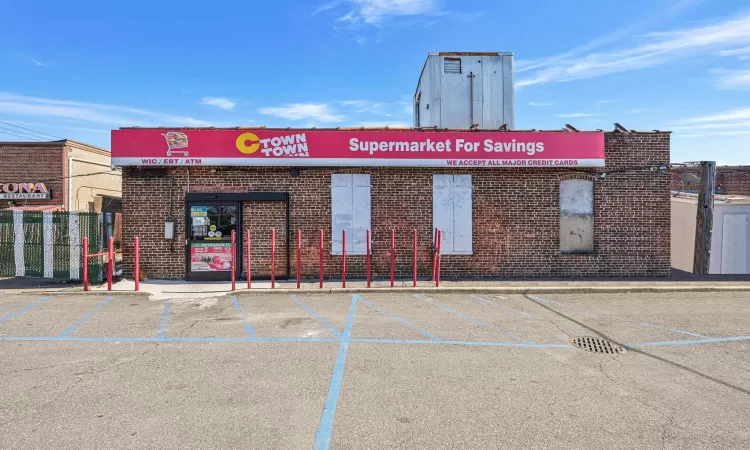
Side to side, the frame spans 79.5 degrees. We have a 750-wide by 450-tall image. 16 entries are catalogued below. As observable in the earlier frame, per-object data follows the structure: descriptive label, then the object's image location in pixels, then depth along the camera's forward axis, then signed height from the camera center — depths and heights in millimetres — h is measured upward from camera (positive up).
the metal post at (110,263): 9988 -989
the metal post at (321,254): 10090 -796
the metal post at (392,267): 10603 -1125
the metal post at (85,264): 10000 -1014
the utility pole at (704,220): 12305 -12
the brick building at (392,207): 11836 +333
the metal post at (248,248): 10017 -639
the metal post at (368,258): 10609 -916
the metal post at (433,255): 10960 -917
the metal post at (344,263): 10500 -1037
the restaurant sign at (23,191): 21344 +1336
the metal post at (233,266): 10056 -1042
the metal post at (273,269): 10375 -1143
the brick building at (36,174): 21328 +2142
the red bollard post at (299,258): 10305 -901
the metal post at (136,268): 9953 -1077
